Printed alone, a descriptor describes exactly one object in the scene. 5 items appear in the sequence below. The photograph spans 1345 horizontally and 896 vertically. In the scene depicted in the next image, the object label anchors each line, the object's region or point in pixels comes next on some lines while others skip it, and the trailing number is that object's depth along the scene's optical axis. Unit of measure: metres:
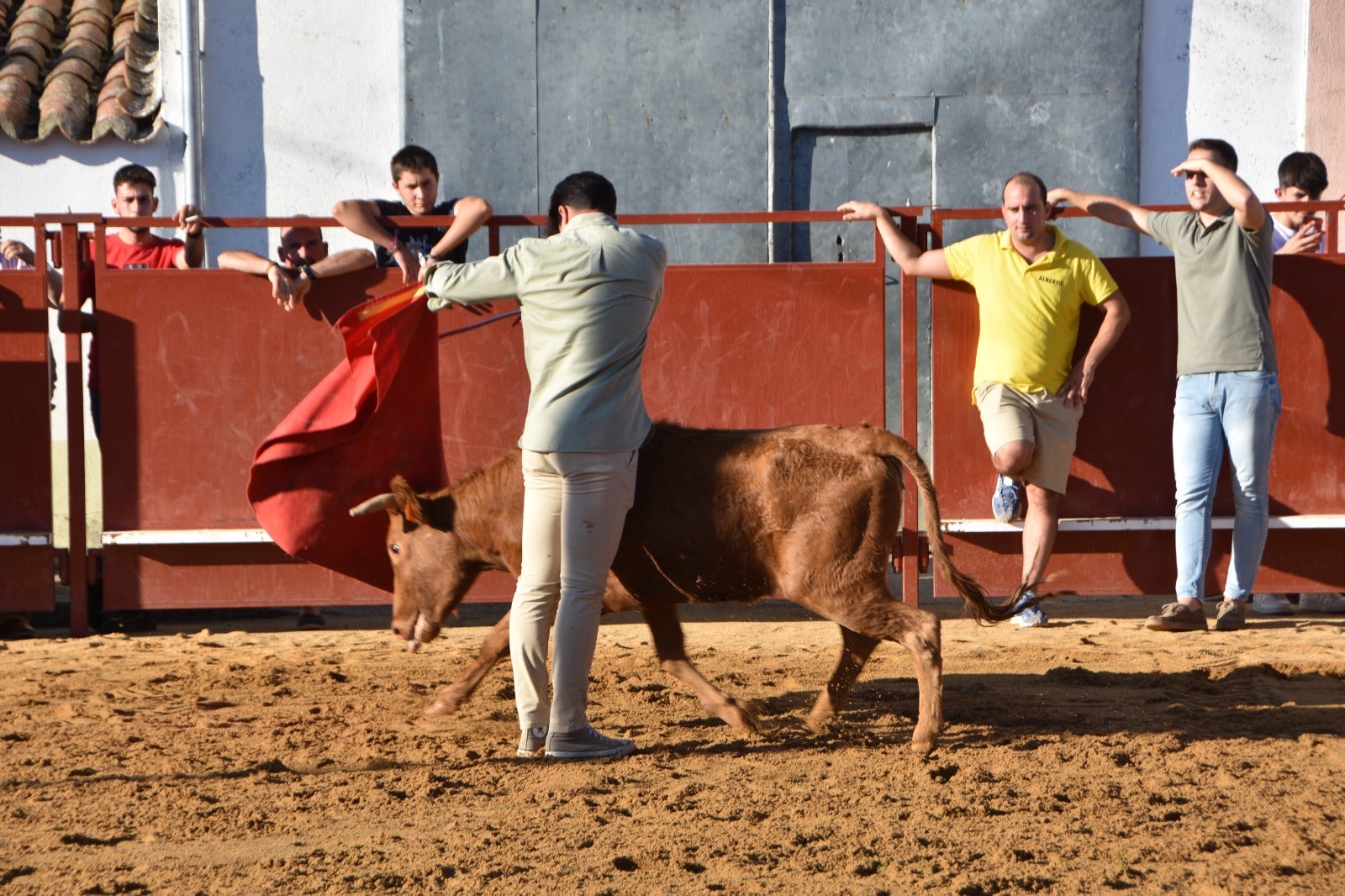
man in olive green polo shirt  14.35
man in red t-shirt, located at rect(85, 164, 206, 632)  15.81
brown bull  10.52
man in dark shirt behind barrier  13.45
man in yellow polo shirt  14.39
